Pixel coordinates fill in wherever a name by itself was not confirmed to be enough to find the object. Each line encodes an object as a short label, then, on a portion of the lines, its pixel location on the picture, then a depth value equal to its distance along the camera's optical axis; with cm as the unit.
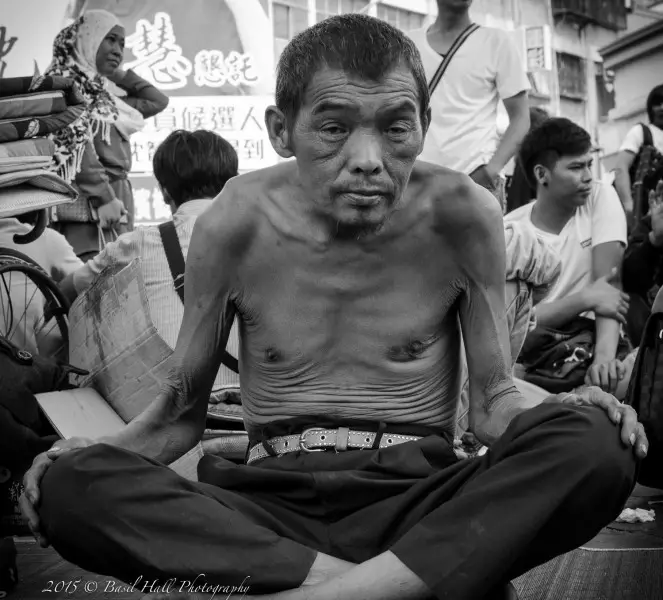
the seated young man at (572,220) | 479
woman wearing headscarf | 546
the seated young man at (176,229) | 379
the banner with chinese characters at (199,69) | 882
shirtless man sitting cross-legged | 196
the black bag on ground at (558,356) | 462
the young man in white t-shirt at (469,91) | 529
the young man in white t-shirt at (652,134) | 688
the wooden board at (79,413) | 322
